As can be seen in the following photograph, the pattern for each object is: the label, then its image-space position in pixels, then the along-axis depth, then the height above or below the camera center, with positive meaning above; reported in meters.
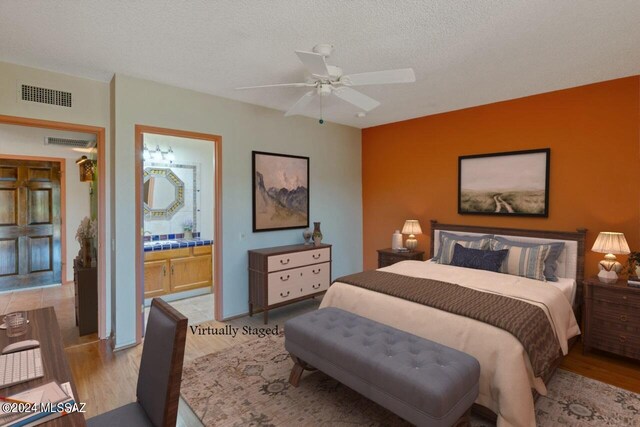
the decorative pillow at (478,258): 3.56 -0.60
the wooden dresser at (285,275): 3.94 -0.91
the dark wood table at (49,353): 1.06 -0.67
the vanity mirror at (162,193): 5.12 +0.18
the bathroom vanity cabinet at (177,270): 4.69 -1.00
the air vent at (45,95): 2.96 +1.02
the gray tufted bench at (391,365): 1.75 -0.98
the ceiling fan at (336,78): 2.19 +0.94
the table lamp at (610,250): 2.98 -0.41
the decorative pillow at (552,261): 3.36 -0.59
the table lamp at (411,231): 4.60 -0.37
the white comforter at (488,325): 1.97 -0.90
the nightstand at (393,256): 4.60 -0.74
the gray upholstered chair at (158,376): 1.32 -0.75
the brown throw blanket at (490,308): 2.12 -0.76
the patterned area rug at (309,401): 2.20 -1.46
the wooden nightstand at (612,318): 2.84 -1.02
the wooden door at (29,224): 5.62 -0.35
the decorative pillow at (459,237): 4.02 -0.41
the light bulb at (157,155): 5.12 +0.79
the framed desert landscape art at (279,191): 4.30 +0.19
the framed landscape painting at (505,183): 3.75 +0.27
